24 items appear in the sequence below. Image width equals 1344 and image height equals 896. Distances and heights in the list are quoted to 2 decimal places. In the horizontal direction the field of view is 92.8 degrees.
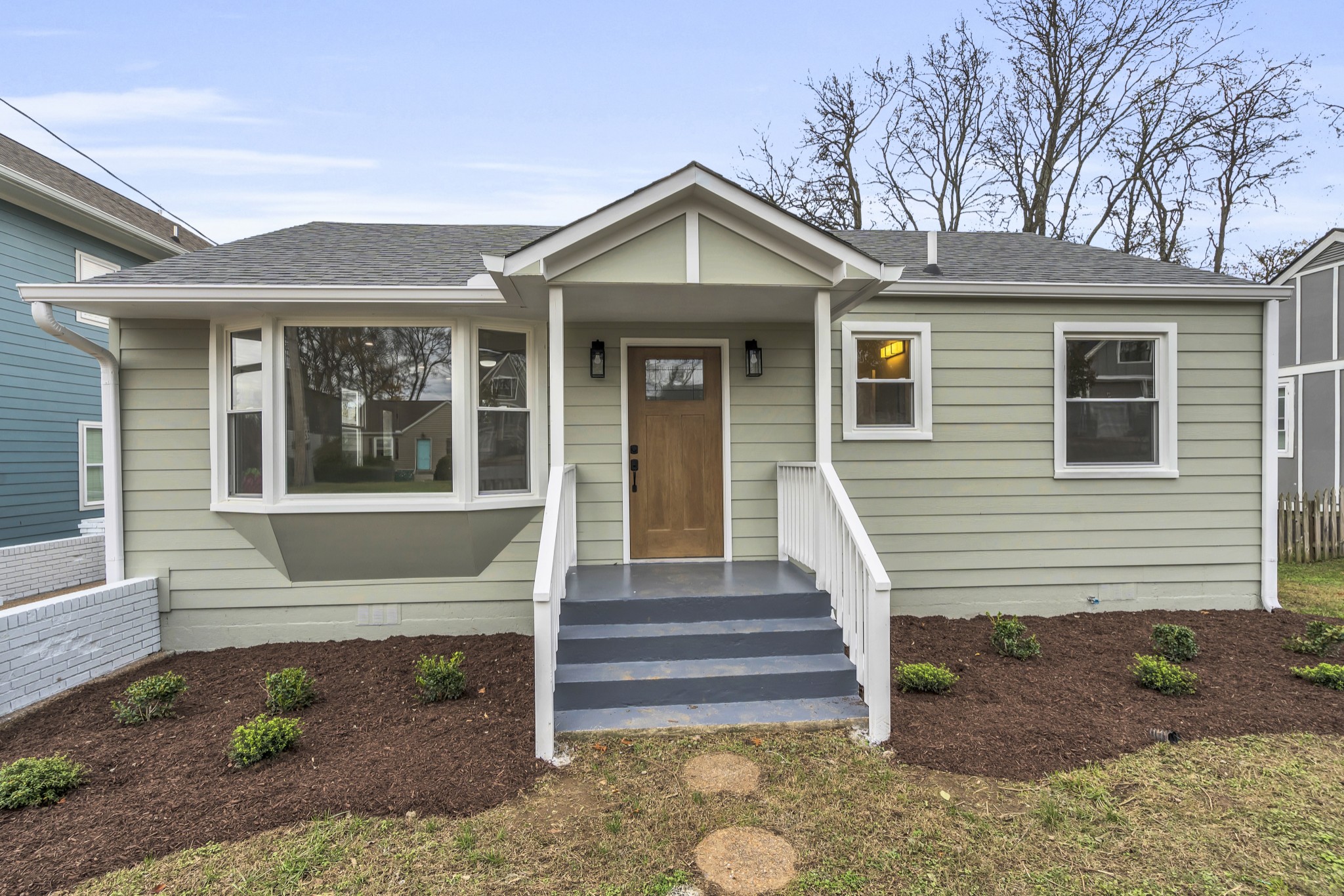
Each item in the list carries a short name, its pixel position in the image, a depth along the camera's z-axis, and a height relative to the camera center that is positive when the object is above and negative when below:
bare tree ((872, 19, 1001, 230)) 13.81 +6.69
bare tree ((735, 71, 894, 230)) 13.95 +6.24
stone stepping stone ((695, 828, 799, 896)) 2.42 -1.66
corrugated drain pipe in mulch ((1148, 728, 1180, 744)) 3.49 -1.61
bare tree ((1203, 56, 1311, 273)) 11.95 +6.02
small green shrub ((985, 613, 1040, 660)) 4.73 -1.48
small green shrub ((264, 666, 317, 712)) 3.90 -1.52
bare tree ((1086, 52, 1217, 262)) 12.52 +5.66
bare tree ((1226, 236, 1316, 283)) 16.56 +4.78
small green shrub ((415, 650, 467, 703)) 4.02 -1.50
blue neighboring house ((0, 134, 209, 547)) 7.88 +1.10
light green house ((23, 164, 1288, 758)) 4.09 +0.03
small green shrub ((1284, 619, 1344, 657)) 4.67 -1.45
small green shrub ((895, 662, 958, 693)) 4.02 -1.49
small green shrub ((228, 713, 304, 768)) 3.23 -1.52
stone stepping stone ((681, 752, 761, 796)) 3.05 -1.63
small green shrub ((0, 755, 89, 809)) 2.89 -1.56
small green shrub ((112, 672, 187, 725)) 3.83 -1.55
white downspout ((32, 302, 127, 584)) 4.93 -0.14
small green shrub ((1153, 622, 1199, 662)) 4.60 -1.45
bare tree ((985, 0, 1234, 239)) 12.24 +7.27
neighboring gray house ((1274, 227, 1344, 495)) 10.90 +1.27
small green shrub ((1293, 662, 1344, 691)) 4.17 -1.54
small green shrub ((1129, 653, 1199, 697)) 4.02 -1.50
